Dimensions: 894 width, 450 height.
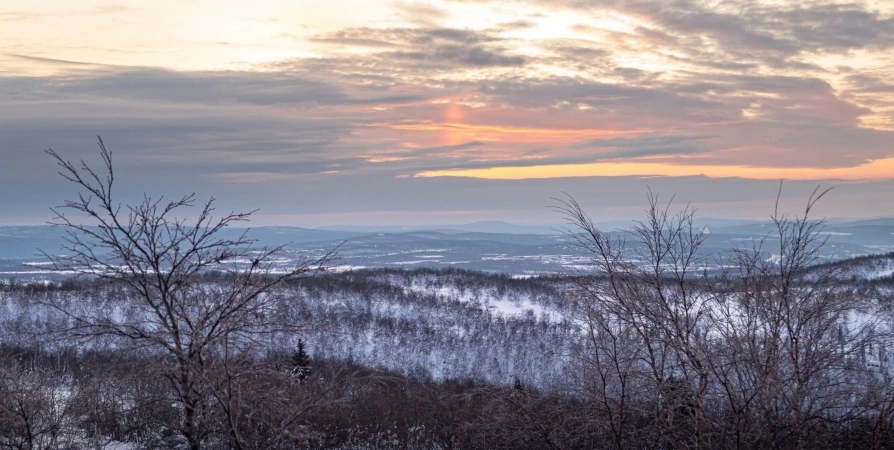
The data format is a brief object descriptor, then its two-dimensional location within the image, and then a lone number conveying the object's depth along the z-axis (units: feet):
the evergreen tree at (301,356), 95.76
